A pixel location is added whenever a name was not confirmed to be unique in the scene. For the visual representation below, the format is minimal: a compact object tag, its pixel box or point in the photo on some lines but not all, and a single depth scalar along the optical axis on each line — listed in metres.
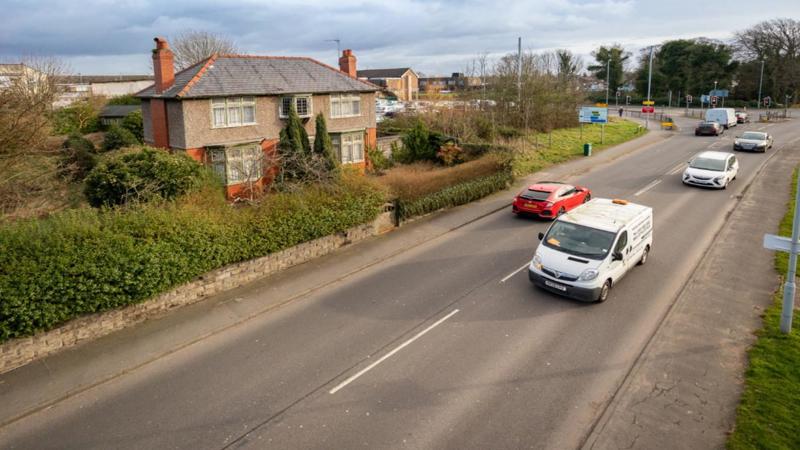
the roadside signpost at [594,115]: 43.48
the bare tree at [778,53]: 76.88
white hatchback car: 25.30
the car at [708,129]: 46.03
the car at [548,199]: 20.34
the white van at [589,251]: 12.94
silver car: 36.34
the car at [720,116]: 51.22
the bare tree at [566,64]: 62.72
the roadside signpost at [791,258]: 10.97
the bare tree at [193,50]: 54.53
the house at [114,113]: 44.34
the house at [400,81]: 110.28
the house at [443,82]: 127.69
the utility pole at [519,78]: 41.17
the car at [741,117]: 57.53
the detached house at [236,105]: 23.36
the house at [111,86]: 59.55
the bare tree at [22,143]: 15.88
